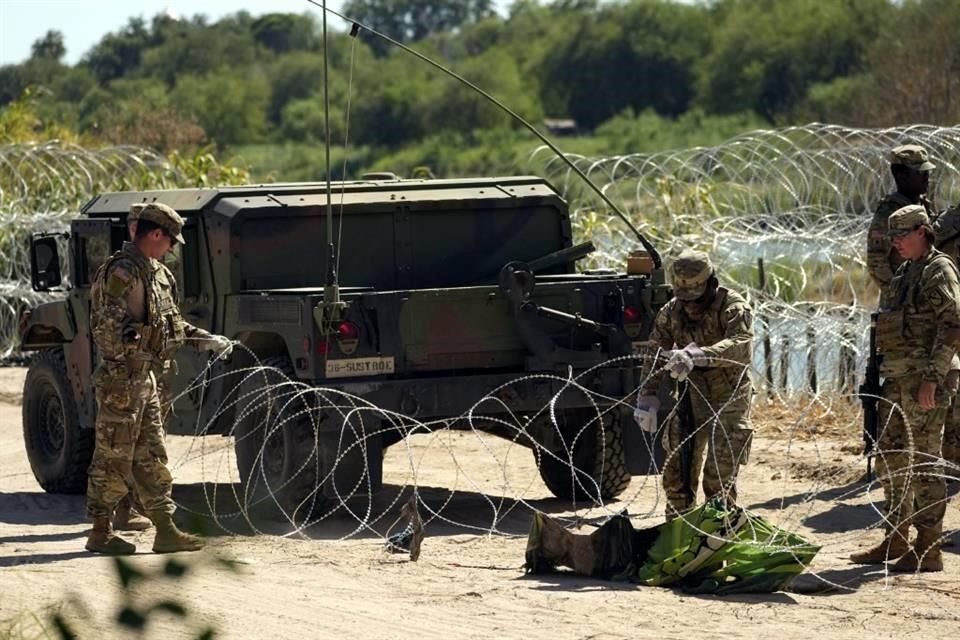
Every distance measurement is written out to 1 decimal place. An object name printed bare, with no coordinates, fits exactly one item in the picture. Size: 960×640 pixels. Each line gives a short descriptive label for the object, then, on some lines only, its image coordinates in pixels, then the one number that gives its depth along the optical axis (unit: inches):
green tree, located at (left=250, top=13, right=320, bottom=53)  7377.0
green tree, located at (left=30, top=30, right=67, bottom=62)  4249.5
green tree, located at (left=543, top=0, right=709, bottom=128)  5241.1
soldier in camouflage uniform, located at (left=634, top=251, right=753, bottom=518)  669.3
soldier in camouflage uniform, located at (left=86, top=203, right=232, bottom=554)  696.4
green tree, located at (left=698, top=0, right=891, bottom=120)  4362.7
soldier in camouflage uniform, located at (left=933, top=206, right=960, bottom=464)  759.1
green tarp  618.2
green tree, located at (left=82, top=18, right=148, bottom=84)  5233.8
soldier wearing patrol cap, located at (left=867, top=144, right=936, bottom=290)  743.1
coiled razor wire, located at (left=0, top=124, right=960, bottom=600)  756.0
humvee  756.0
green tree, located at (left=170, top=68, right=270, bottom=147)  4343.0
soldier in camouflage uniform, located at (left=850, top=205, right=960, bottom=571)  642.2
